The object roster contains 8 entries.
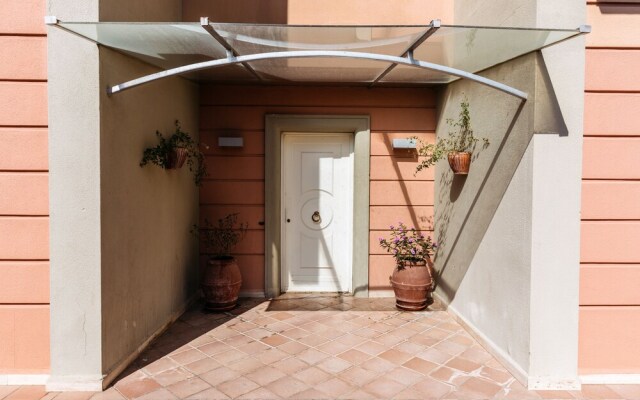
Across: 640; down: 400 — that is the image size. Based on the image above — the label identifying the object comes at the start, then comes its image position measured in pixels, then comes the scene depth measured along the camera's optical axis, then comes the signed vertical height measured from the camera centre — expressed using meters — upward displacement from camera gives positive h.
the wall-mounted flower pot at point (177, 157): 3.92 +0.21
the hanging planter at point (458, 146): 4.16 +0.38
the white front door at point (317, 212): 5.40 -0.40
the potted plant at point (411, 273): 4.72 -1.03
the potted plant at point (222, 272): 4.68 -1.02
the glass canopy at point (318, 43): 2.74 +1.01
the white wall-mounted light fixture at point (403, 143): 5.11 +0.46
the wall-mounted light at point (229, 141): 5.10 +0.47
